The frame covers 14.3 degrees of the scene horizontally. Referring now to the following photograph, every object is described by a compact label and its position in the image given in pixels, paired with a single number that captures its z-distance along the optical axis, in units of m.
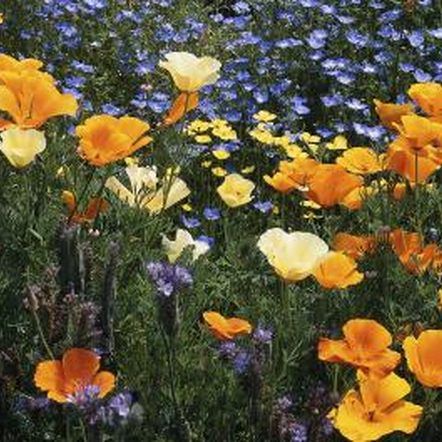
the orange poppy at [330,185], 4.18
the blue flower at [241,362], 3.46
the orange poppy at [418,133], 4.16
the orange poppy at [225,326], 3.58
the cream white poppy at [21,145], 3.94
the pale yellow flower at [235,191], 4.71
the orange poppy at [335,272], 3.78
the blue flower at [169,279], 3.14
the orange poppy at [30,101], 4.04
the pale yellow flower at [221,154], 6.43
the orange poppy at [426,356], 3.41
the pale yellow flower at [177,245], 4.13
